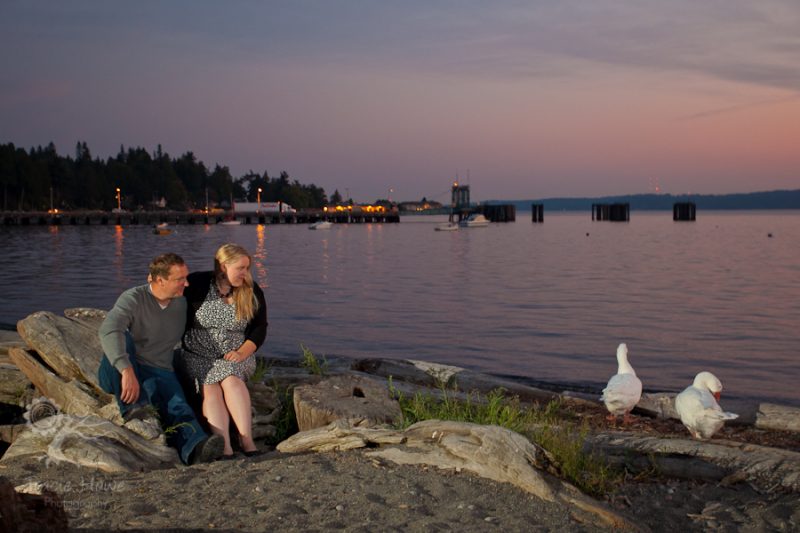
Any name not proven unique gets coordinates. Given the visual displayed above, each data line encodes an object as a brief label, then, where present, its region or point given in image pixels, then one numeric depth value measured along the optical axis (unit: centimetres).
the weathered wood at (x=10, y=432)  816
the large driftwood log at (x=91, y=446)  666
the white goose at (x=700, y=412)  888
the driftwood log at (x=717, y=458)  732
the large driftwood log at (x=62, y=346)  842
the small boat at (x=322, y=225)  15312
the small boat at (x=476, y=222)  16550
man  722
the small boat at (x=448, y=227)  15138
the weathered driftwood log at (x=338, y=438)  697
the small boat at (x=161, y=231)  11796
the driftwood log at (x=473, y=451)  605
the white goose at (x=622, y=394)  1015
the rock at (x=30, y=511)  392
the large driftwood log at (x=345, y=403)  769
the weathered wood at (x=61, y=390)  805
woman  758
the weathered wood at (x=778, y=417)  1039
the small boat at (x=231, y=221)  18225
